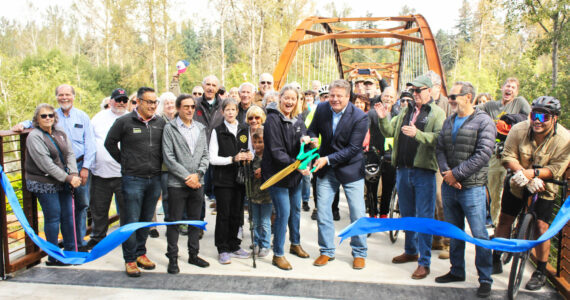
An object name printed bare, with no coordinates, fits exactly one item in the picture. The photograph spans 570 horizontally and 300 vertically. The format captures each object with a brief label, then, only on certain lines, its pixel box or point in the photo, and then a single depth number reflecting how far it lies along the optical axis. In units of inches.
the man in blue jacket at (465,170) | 144.3
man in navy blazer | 168.9
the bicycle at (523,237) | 138.3
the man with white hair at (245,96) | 221.9
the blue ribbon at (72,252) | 147.6
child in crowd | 179.5
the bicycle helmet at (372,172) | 214.2
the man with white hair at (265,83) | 264.2
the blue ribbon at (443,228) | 132.0
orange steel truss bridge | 415.5
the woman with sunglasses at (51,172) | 159.6
